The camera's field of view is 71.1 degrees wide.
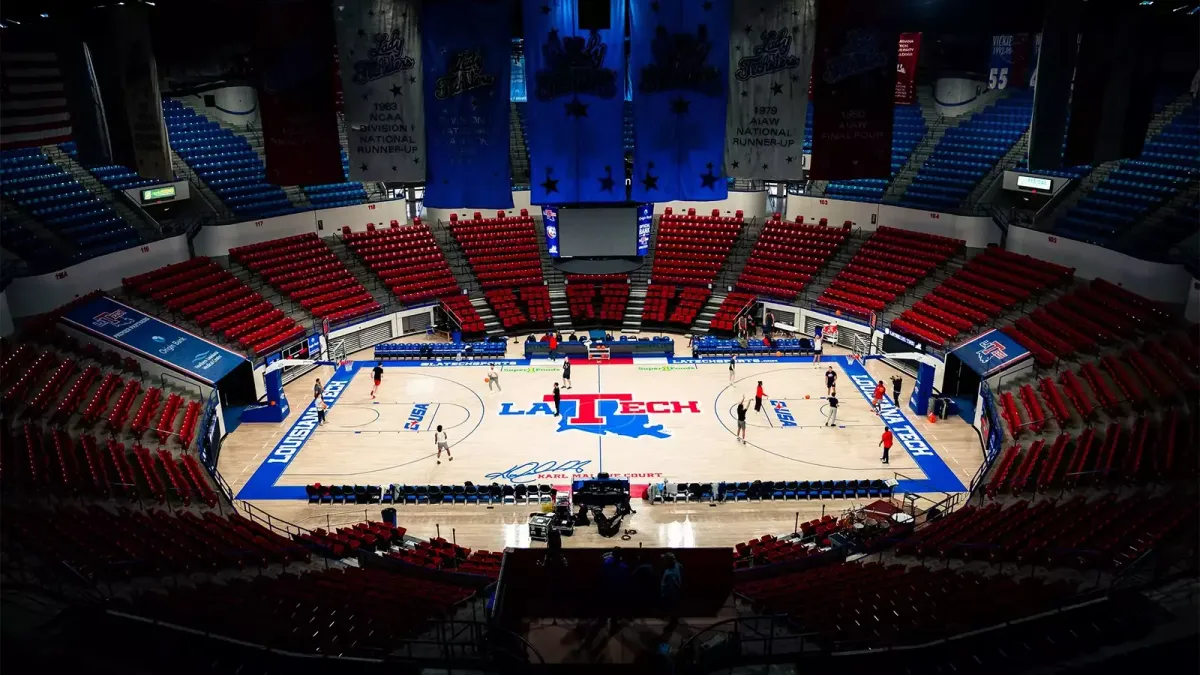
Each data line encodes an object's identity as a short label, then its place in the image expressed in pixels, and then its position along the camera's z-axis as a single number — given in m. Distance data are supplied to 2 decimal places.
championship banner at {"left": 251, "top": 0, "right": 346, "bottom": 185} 14.70
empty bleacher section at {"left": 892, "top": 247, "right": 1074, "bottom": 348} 26.08
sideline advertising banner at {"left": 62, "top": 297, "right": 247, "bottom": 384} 22.67
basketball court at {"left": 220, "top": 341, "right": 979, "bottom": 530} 20.72
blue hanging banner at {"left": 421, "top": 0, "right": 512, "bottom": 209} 15.03
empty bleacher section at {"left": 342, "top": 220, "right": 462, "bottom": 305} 32.06
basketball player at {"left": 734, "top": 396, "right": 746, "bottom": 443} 22.23
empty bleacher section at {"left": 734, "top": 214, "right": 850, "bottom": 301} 32.03
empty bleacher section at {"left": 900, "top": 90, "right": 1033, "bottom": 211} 32.09
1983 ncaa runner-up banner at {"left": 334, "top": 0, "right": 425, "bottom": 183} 14.70
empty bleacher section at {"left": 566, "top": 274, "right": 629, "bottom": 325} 32.22
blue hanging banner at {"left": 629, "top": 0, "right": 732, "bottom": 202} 14.84
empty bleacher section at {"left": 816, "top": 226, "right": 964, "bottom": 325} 29.62
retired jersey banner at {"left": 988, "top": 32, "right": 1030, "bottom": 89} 32.98
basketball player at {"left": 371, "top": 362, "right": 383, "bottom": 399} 25.59
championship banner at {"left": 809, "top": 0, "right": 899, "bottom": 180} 14.48
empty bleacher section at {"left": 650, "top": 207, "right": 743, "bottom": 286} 33.66
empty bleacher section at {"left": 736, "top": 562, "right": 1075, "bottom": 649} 10.65
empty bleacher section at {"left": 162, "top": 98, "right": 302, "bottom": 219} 31.48
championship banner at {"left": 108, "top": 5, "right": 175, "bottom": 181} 14.84
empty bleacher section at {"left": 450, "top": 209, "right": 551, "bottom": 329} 32.03
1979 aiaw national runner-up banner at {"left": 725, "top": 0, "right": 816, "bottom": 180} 14.74
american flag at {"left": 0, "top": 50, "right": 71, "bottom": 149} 18.80
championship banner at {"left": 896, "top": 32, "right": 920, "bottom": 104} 33.66
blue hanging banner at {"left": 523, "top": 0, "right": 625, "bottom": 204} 14.91
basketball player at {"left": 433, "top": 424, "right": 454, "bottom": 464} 21.23
